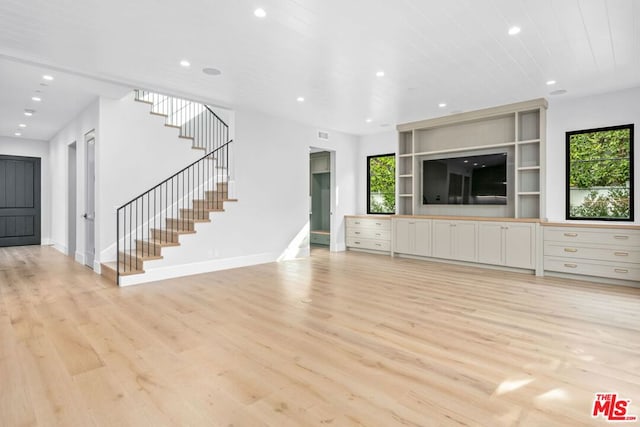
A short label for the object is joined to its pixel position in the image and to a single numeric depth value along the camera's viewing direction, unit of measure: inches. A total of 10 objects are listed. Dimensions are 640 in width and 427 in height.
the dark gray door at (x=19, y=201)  348.8
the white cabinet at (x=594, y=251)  191.9
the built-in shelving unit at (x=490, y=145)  238.4
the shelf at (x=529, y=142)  231.3
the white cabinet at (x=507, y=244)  225.5
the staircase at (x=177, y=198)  217.6
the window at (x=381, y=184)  335.9
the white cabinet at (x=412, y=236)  276.2
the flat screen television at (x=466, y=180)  255.6
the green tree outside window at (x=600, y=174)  210.7
